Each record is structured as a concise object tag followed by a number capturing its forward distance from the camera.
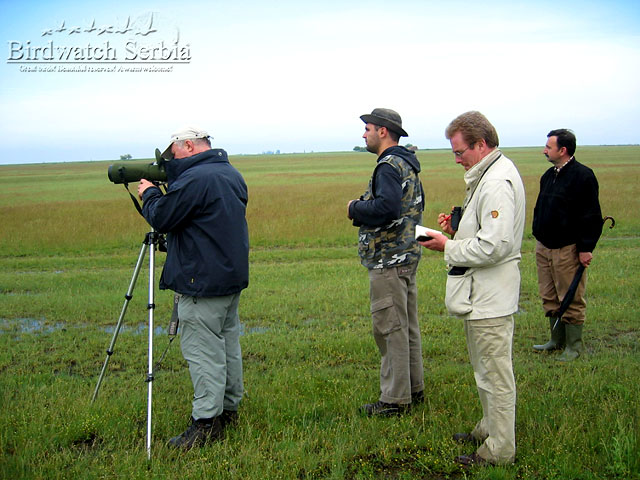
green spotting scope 4.56
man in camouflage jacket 4.66
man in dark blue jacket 4.21
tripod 4.17
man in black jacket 6.23
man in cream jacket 3.62
